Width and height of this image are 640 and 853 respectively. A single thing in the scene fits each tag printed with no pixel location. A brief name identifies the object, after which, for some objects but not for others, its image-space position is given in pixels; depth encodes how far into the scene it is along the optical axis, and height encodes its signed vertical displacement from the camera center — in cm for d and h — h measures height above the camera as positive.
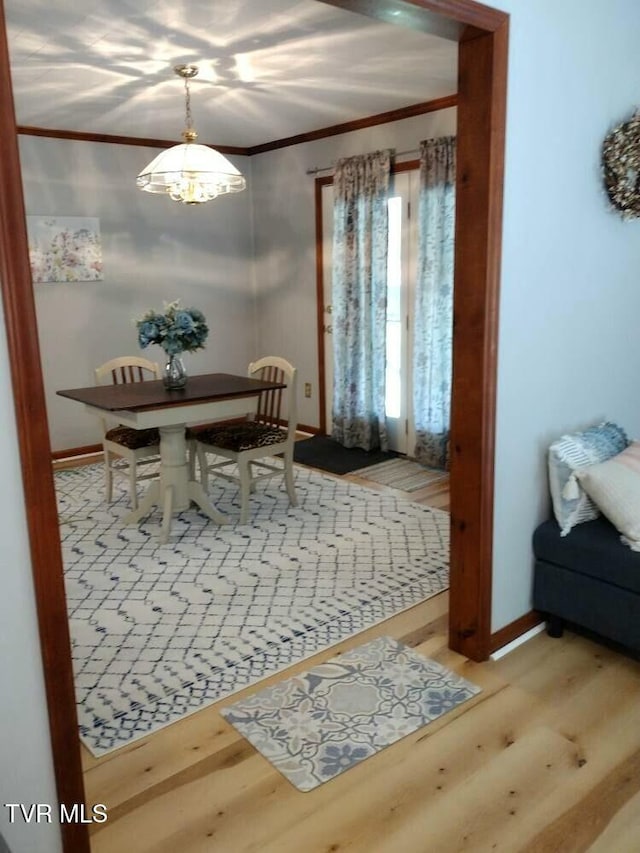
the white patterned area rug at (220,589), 246 -135
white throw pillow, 242 -74
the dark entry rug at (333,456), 510 -127
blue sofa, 240 -108
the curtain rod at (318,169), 545 +95
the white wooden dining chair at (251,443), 396 -88
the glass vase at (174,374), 390 -45
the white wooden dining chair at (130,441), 399 -85
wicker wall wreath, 262 +45
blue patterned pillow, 259 -72
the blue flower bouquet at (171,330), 378 -19
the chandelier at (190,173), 349 +62
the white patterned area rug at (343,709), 209 -138
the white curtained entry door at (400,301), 493 -10
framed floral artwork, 509 +36
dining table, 352 -62
